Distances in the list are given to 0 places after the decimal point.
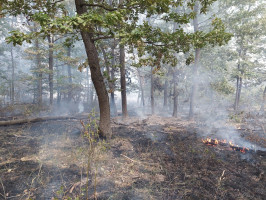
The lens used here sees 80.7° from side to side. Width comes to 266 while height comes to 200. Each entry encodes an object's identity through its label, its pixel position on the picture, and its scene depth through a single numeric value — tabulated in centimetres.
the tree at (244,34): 1402
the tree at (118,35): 398
